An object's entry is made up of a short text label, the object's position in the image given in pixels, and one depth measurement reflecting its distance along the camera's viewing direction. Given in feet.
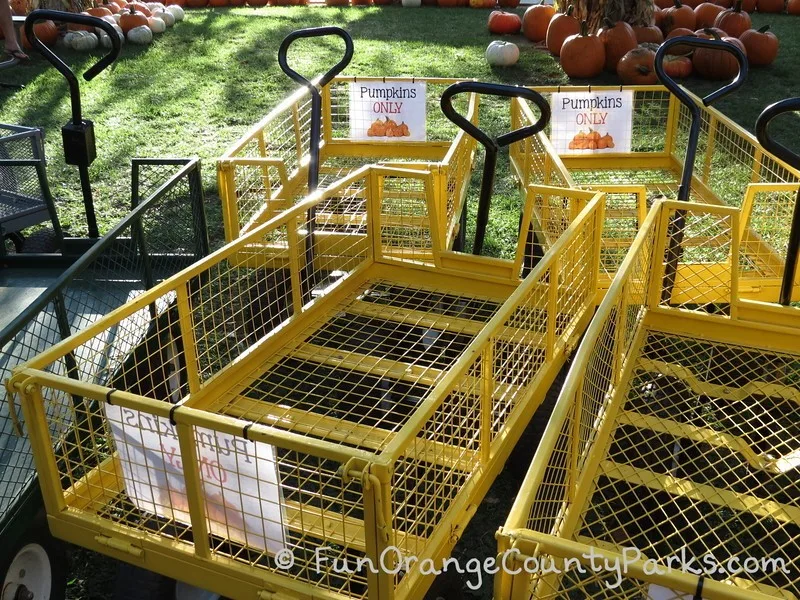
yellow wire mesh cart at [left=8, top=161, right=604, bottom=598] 7.50
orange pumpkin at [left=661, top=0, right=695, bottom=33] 37.09
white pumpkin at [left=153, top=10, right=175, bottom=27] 42.27
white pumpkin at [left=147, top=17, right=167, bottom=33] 40.93
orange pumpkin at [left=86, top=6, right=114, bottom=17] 38.81
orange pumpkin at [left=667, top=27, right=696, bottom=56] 33.78
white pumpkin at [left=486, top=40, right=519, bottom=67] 35.47
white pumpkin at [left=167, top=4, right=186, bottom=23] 44.03
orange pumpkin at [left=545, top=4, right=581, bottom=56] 36.27
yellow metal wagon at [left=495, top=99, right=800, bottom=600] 6.38
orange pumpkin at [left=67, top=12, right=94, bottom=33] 38.96
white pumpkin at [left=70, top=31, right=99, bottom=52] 37.47
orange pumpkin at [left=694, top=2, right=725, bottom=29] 37.86
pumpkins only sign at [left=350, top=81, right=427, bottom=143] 19.63
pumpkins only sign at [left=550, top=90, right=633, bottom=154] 18.83
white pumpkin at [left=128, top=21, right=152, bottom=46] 39.40
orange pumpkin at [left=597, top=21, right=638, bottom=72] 33.58
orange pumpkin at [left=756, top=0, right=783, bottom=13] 45.57
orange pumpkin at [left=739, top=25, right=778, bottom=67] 34.99
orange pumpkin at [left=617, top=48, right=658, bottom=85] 31.73
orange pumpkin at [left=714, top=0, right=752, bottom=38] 35.94
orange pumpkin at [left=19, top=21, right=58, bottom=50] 38.01
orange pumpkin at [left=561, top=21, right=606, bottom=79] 33.30
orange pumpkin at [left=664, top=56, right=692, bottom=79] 33.91
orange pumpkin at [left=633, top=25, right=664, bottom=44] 34.40
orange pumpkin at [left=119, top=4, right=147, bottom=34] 39.93
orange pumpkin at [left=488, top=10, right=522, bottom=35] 41.22
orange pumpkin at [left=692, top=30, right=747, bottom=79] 32.89
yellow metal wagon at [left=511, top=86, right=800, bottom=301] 13.79
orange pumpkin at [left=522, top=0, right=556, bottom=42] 39.00
